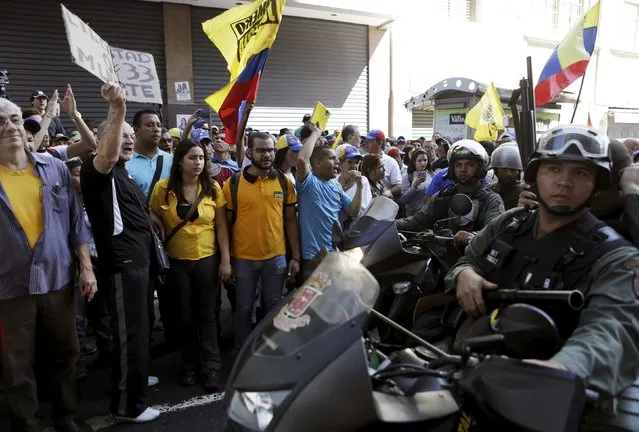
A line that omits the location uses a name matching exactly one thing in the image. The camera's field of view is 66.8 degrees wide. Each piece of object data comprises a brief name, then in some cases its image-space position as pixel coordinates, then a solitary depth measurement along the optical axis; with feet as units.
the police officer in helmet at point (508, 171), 15.26
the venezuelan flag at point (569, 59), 19.95
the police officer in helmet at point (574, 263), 5.76
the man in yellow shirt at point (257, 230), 14.02
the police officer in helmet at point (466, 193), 13.15
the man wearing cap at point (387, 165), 23.18
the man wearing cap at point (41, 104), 25.81
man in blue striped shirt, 9.94
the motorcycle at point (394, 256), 10.83
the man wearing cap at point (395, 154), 30.62
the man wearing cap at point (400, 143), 44.75
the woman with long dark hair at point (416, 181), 20.39
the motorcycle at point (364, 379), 4.33
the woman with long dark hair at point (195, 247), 13.28
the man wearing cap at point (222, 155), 21.08
